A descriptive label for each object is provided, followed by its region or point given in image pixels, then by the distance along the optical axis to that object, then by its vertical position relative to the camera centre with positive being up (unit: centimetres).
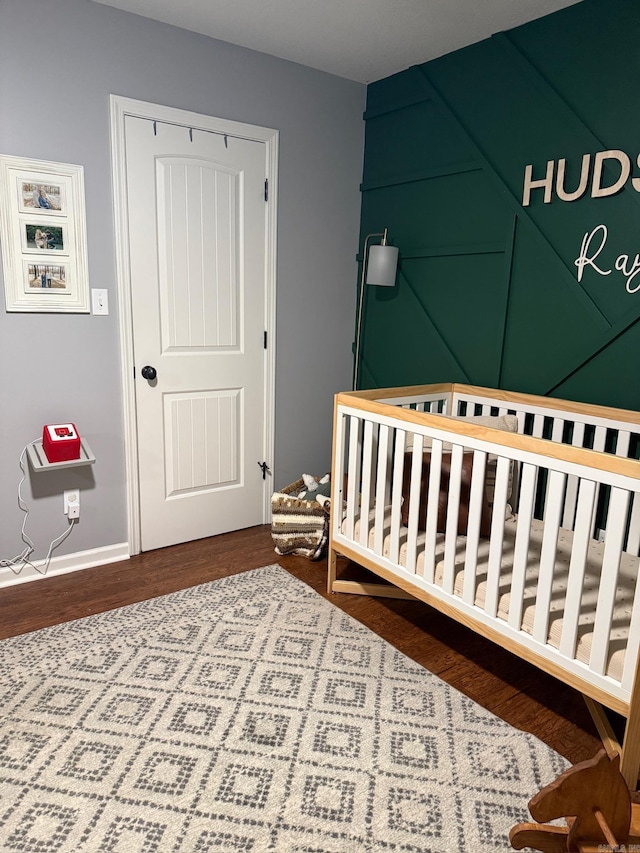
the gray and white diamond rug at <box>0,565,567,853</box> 140 -120
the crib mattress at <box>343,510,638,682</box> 158 -81
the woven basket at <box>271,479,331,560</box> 287 -102
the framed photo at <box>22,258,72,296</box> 240 +10
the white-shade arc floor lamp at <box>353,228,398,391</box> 302 +25
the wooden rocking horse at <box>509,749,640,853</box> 90 -73
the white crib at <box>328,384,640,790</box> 152 -69
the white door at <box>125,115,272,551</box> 268 -8
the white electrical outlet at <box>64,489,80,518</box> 266 -89
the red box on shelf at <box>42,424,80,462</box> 243 -57
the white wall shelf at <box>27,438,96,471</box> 239 -64
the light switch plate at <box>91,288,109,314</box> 258 +1
